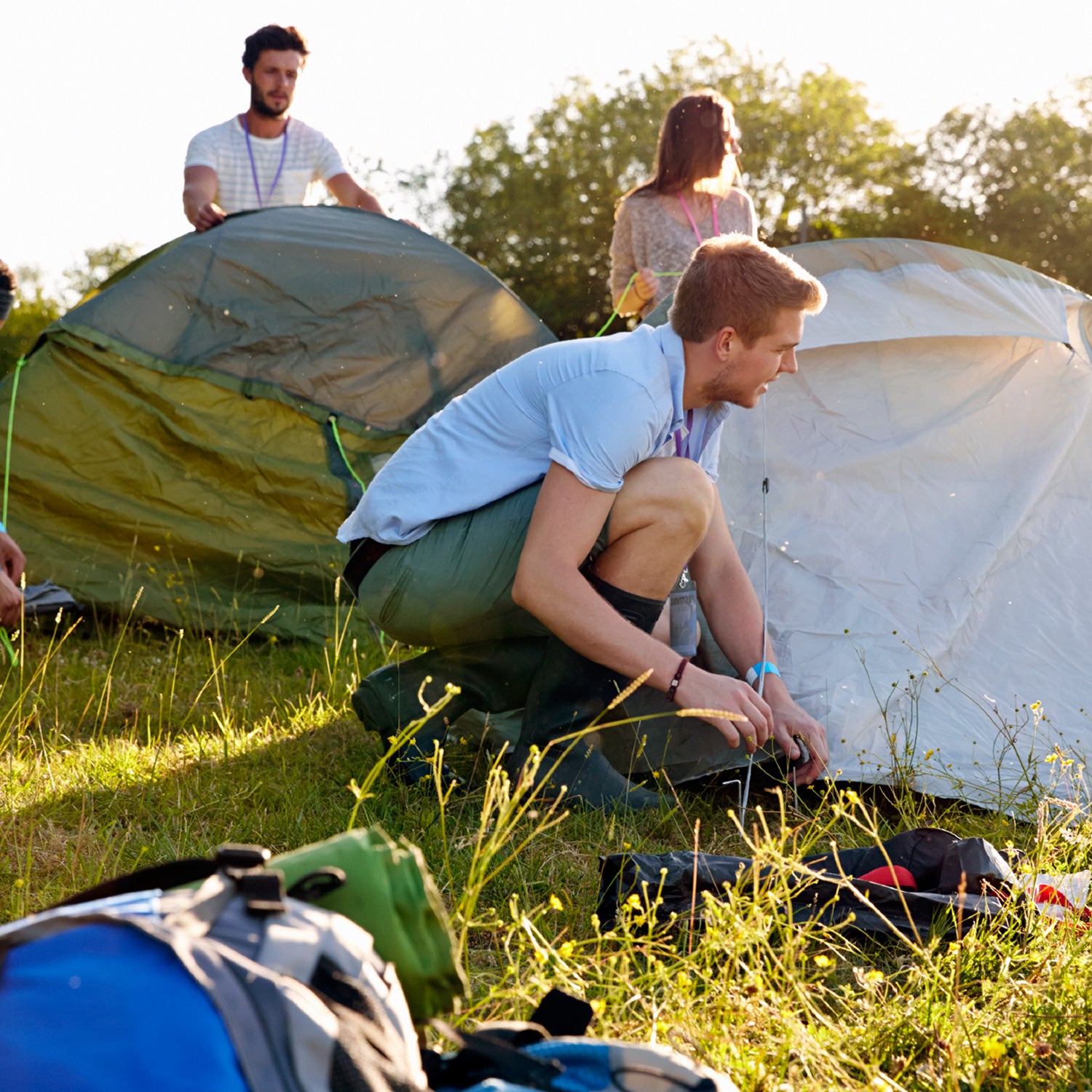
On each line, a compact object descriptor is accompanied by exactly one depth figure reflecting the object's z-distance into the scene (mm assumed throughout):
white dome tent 2514
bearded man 3607
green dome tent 3438
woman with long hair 3344
